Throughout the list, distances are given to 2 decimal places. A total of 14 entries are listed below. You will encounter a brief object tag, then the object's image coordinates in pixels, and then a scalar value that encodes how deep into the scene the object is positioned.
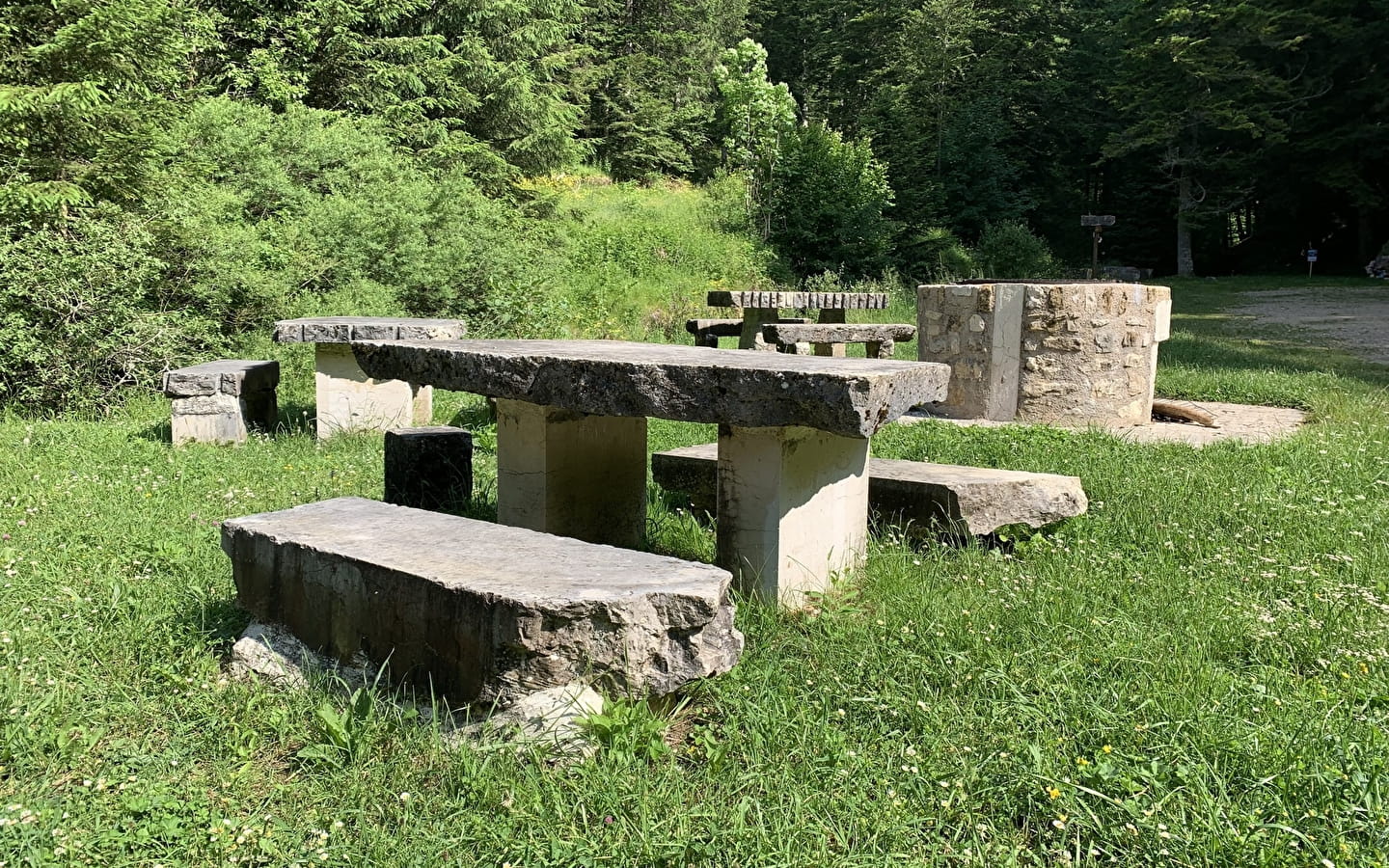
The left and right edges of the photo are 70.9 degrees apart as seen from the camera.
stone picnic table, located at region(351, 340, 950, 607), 3.11
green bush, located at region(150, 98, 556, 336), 8.84
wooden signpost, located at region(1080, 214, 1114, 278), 13.71
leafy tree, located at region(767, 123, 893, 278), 20.14
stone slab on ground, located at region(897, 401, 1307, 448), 6.79
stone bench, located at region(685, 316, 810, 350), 10.06
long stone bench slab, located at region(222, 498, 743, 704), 2.43
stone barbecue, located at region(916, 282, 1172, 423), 7.29
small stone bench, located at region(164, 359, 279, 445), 6.38
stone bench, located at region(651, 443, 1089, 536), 4.05
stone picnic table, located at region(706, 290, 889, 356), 9.24
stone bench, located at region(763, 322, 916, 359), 8.80
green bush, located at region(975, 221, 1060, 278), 20.00
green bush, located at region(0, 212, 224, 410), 7.30
